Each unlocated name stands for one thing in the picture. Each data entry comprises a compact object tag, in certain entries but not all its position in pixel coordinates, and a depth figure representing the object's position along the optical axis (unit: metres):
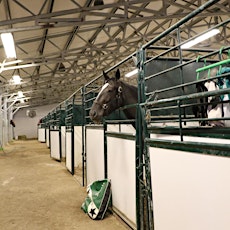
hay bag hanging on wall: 2.72
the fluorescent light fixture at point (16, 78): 8.78
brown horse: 2.80
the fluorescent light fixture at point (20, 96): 14.67
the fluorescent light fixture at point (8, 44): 4.21
